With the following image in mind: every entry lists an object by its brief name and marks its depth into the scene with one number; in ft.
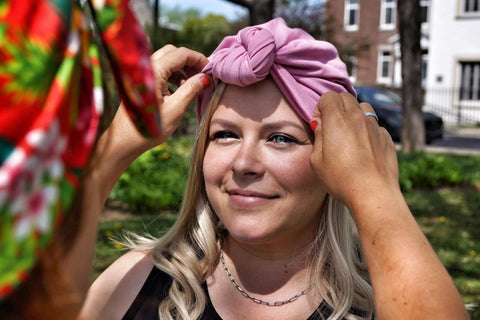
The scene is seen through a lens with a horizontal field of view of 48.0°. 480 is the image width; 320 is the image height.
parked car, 54.90
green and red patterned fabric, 2.08
